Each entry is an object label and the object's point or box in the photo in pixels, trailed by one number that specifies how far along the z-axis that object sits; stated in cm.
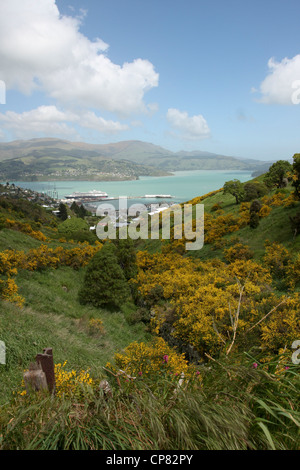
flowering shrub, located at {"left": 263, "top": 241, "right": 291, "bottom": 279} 1509
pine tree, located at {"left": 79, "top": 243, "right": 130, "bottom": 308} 1536
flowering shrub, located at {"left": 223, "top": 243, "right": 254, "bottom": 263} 1862
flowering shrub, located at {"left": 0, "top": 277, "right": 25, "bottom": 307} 1104
